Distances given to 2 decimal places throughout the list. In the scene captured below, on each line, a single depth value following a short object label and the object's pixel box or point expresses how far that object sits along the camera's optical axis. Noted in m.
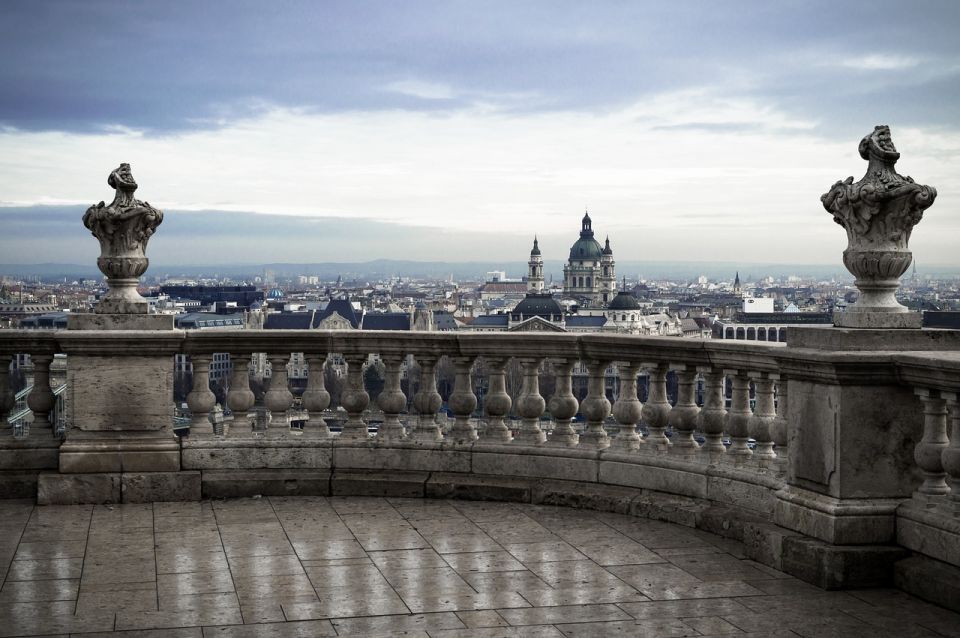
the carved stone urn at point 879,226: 6.06
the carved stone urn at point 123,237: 8.09
